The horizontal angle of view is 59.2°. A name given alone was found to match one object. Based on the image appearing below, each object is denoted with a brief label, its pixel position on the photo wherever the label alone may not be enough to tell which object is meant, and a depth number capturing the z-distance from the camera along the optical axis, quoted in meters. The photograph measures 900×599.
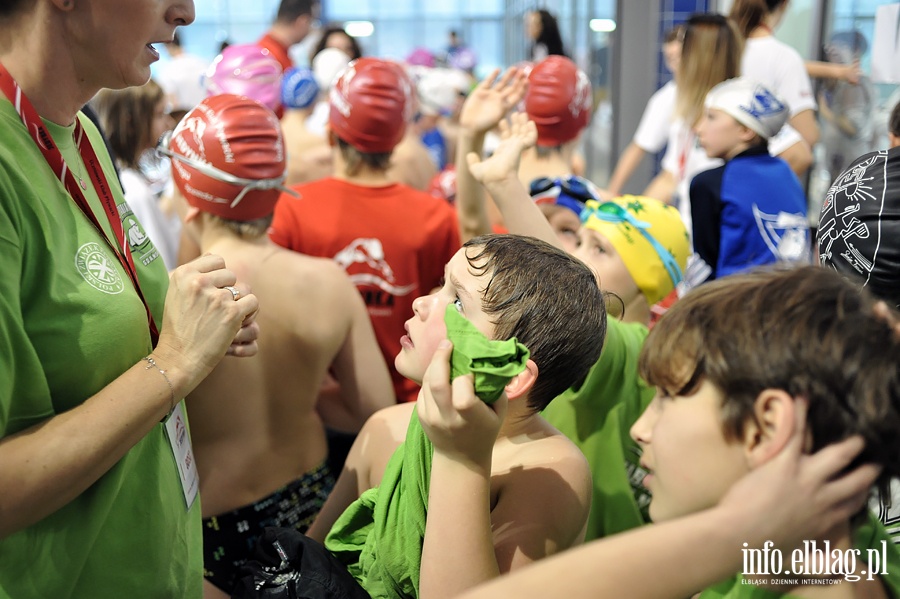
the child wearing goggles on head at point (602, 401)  2.06
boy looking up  1.24
